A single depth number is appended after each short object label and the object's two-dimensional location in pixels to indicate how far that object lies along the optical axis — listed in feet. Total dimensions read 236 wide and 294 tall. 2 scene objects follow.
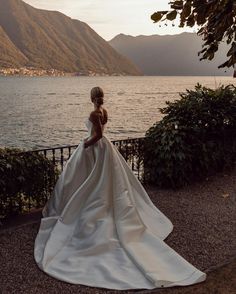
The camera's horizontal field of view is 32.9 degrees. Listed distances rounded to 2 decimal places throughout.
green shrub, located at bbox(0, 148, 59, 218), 23.70
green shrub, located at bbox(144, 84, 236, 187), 31.50
